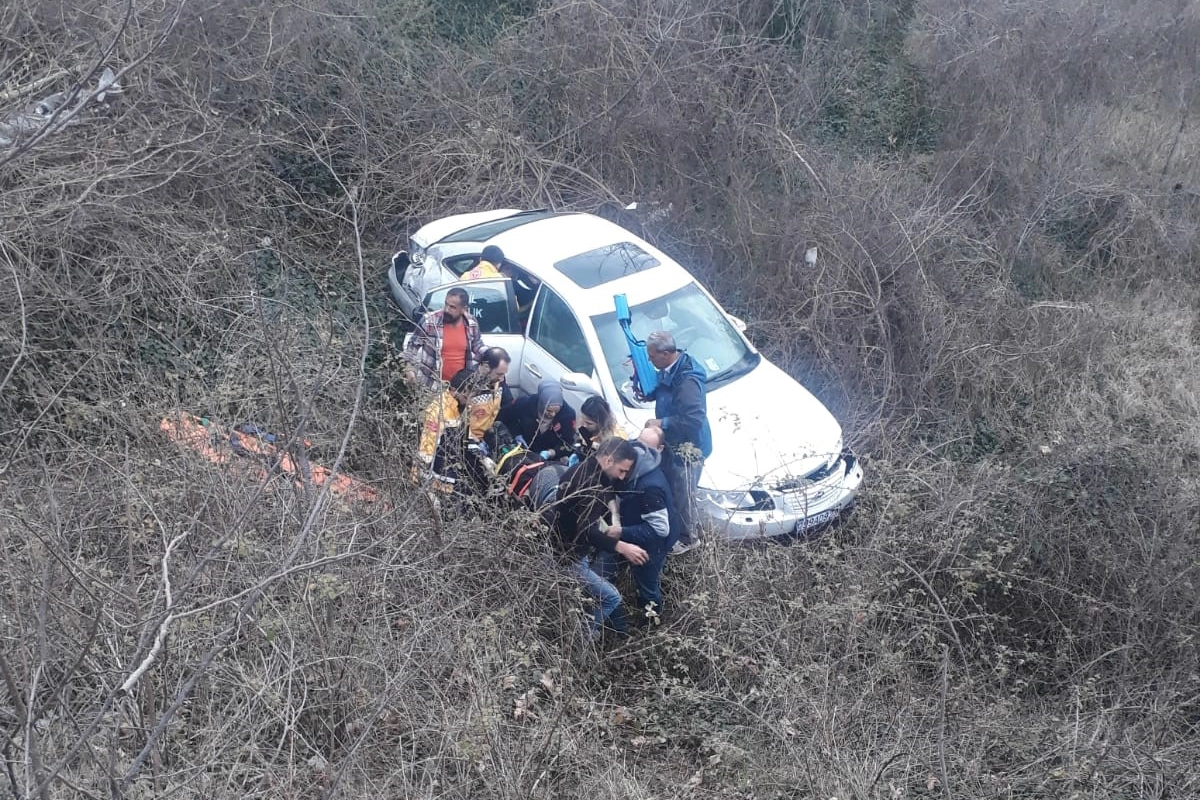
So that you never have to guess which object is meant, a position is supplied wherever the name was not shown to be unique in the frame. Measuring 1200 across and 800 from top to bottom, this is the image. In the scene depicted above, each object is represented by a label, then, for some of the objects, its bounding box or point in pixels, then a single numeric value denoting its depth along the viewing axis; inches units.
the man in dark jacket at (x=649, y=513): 199.6
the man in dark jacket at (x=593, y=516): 194.7
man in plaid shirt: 251.3
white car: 233.3
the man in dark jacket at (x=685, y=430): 224.1
